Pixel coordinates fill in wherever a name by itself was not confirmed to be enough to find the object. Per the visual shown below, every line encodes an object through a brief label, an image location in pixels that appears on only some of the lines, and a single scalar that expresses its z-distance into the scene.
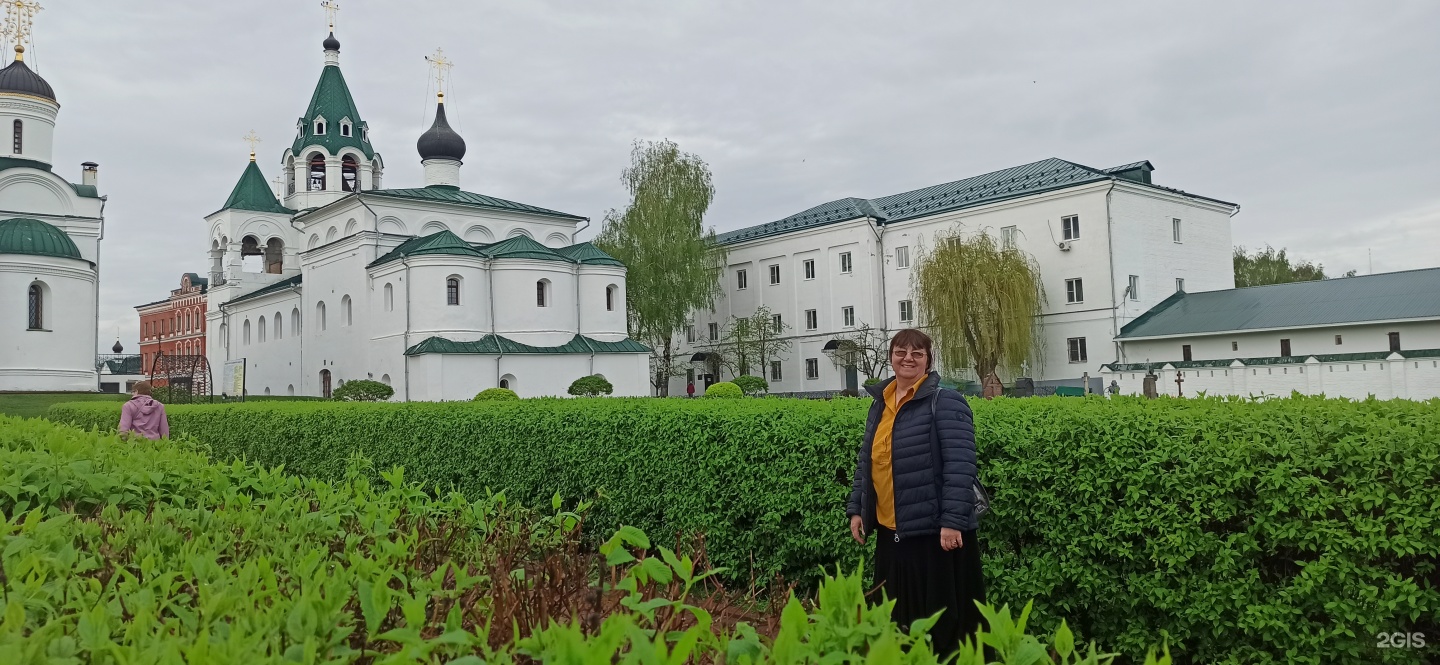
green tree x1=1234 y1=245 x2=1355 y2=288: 58.41
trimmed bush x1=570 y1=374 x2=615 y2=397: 35.06
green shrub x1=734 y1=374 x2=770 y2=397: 41.00
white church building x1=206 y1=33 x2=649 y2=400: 36.31
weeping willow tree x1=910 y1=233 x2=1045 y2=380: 35.93
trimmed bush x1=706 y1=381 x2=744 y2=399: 28.12
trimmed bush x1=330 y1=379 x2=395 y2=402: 33.53
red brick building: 75.19
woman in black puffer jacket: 4.69
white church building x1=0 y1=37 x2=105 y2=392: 36.59
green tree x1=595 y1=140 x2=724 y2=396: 46.19
